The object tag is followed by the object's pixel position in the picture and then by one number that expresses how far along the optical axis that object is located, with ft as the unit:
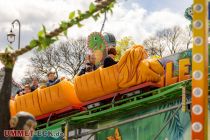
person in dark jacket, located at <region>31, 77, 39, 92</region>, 38.96
